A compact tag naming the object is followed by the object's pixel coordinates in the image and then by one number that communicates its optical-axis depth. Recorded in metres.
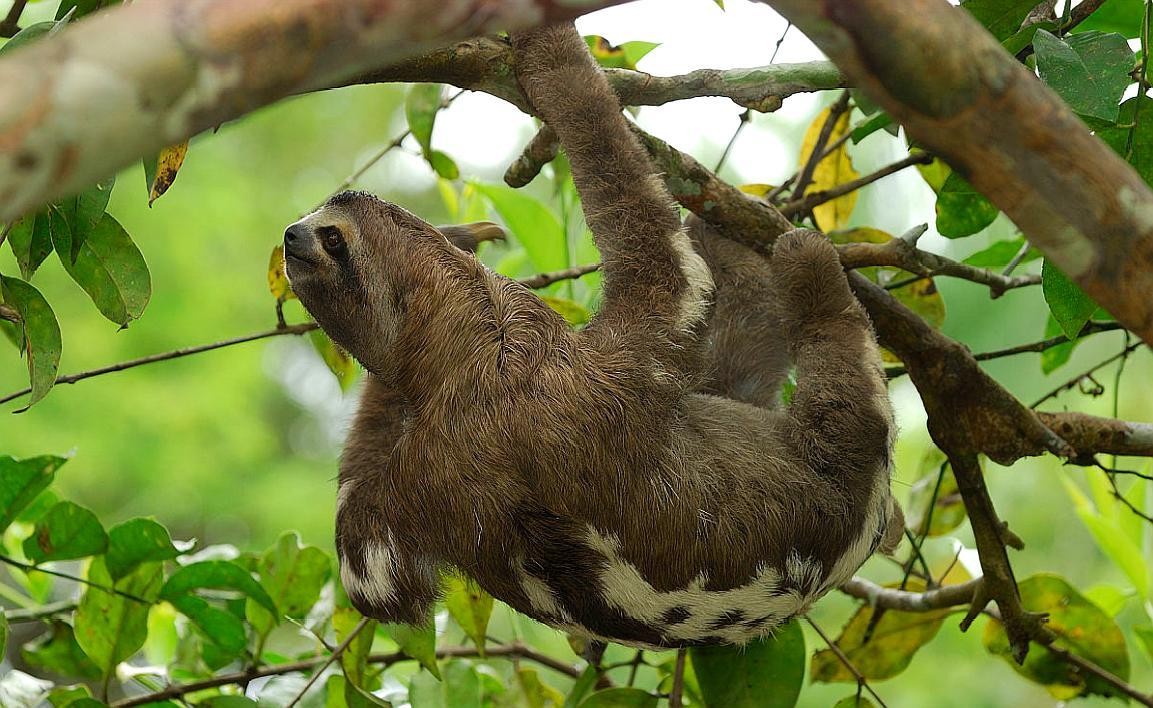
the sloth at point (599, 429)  5.42
